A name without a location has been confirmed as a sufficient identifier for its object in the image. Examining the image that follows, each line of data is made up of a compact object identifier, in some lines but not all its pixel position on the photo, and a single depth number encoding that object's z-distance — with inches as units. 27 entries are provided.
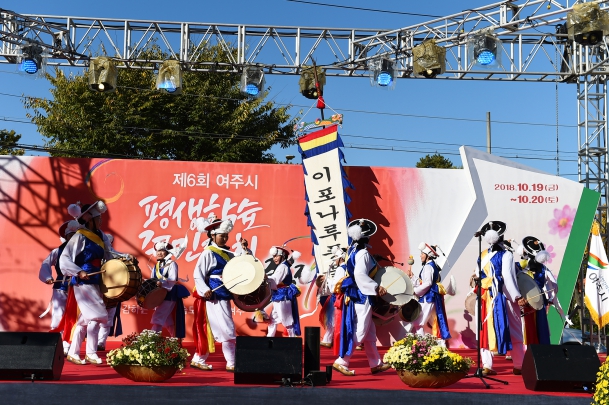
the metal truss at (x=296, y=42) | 426.0
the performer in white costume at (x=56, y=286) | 356.8
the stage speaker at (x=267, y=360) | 248.1
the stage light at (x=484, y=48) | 419.8
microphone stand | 266.7
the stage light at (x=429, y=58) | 421.1
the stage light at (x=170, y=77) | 439.2
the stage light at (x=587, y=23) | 365.7
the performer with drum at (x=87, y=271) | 298.4
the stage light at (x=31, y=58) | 427.2
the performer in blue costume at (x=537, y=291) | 313.7
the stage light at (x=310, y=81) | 449.4
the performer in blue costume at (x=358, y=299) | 288.7
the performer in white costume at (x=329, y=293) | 398.6
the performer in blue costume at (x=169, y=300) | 344.5
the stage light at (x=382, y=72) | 440.8
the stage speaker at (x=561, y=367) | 245.0
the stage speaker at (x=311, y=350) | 256.4
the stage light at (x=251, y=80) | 449.7
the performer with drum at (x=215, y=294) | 292.5
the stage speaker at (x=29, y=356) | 243.8
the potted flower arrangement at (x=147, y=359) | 247.8
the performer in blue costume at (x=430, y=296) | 375.6
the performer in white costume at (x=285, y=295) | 386.0
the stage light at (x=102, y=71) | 431.8
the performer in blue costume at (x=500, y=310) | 296.4
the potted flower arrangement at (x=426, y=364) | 248.8
